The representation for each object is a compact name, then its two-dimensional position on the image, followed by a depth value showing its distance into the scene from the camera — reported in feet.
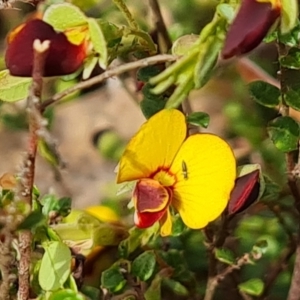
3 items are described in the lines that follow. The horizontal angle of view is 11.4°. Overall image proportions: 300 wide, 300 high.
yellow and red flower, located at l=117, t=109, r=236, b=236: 0.64
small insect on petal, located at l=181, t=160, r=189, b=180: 0.65
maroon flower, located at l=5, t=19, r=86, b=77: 0.61
